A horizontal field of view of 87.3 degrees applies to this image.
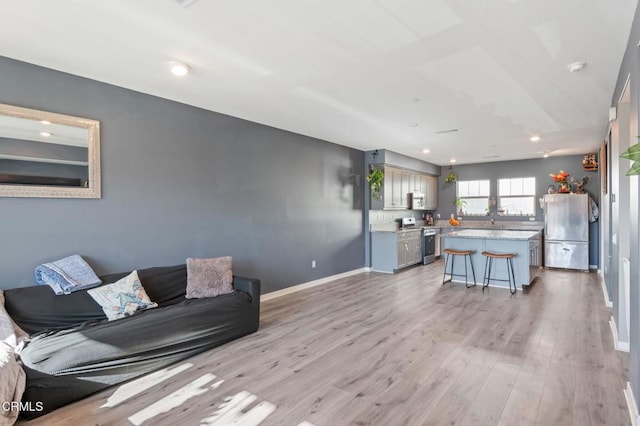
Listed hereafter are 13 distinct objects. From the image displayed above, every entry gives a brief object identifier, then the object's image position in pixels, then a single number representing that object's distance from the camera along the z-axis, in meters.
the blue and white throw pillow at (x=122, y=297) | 2.95
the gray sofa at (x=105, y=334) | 2.32
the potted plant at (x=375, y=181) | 6.94
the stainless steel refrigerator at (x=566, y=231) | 7.13
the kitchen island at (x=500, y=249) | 5.57
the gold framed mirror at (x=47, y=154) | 2.86
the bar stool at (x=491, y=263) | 5.45
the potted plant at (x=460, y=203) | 9.24
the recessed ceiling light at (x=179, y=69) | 2.99
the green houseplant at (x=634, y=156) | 1.52
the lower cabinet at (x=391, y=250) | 6.95
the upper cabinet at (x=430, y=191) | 8.98
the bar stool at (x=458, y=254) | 5.88
